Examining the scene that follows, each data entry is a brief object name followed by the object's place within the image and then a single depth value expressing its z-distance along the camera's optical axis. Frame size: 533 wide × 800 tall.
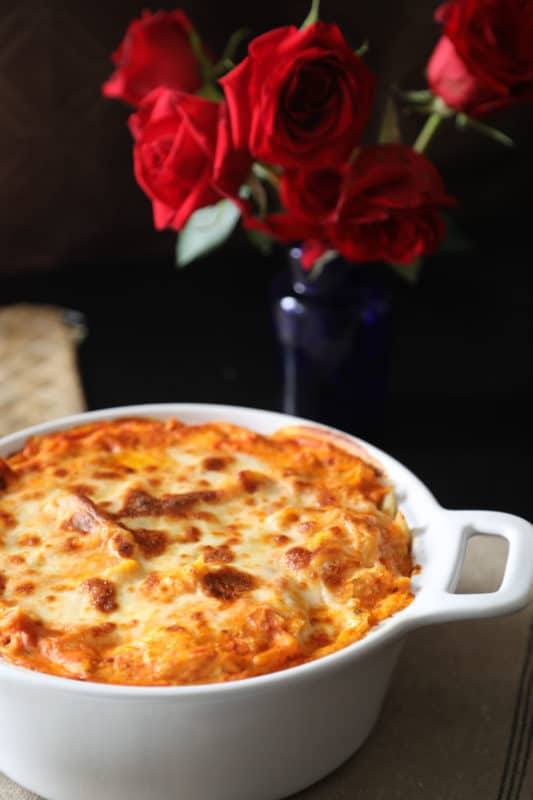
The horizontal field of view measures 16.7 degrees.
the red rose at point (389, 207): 1.04
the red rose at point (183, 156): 1.03
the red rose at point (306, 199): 1.04
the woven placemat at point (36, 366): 1.20
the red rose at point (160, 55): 1.08
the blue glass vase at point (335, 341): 1.15
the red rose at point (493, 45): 1.04
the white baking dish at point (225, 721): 0.84
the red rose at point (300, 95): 1.00
